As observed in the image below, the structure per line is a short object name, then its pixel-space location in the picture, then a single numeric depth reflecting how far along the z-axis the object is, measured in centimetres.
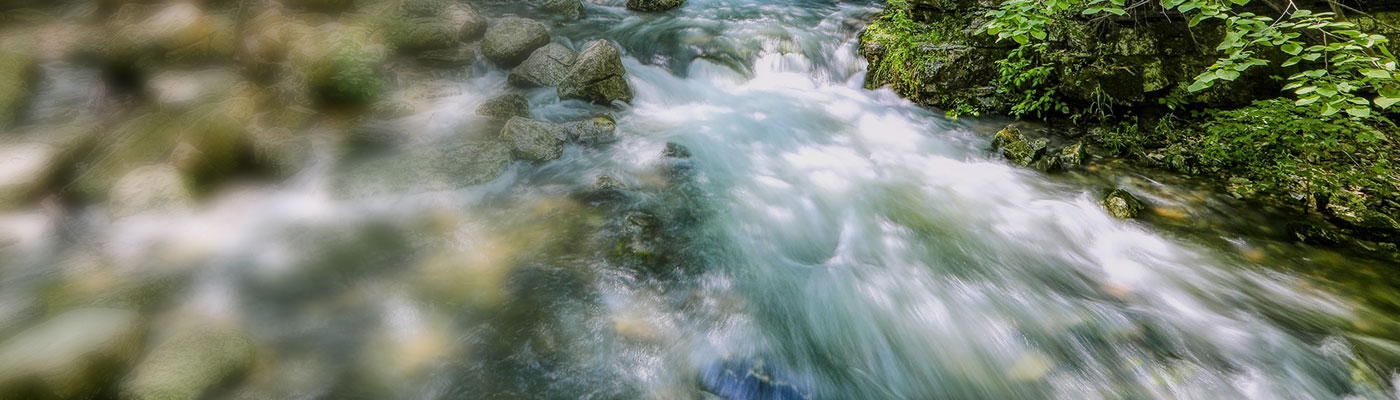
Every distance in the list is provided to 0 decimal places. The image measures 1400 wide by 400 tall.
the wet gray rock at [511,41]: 653
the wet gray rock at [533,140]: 476
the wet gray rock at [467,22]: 697
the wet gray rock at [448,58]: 656
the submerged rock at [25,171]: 360
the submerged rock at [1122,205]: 386
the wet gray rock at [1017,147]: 461
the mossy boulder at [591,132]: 521
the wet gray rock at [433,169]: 427
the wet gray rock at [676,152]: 505
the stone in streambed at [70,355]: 211
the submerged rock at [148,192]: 366
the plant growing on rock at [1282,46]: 231
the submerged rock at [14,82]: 446
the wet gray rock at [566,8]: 880
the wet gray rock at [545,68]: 612
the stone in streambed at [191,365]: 222
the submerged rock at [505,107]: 534
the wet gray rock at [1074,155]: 453
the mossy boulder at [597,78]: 579
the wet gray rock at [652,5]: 912
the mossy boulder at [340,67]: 502
